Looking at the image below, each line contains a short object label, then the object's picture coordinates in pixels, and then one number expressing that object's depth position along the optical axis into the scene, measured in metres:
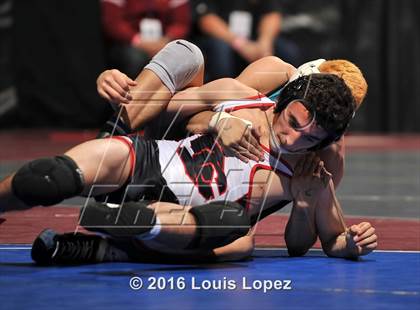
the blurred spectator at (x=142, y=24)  17.39
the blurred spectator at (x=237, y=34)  17.56
